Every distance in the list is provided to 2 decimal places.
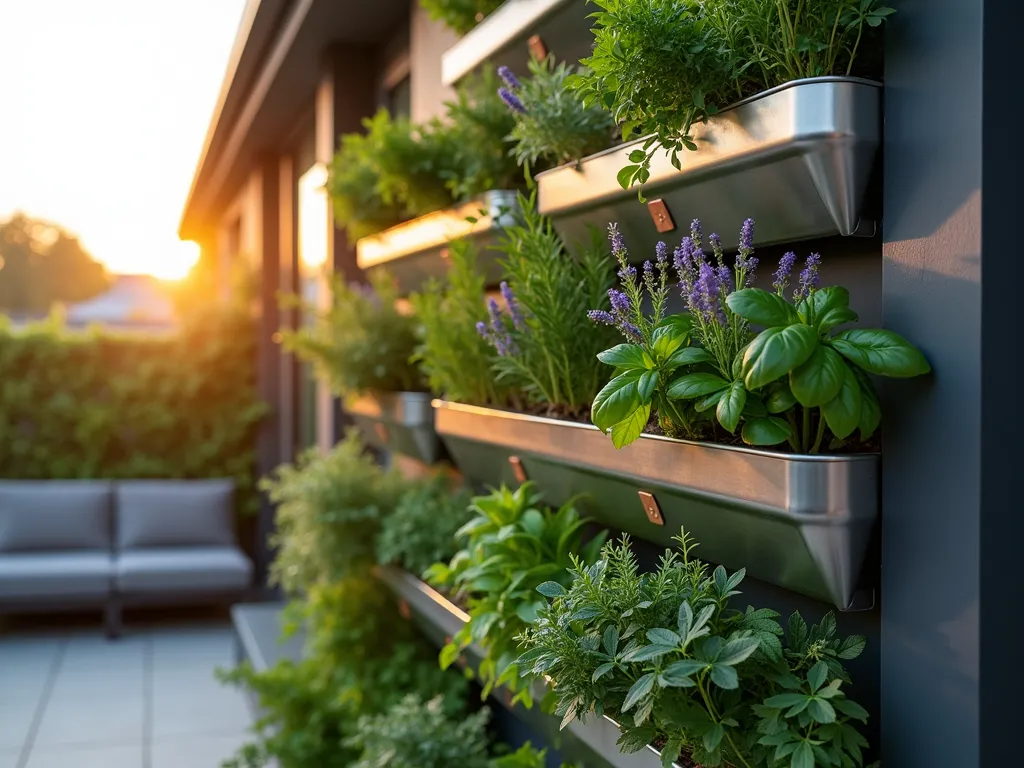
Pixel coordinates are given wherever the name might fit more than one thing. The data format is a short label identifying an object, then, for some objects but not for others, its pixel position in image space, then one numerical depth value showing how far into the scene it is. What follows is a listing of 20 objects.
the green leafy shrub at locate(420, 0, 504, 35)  2.42
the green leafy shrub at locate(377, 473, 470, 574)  2.60
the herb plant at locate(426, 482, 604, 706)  1.77
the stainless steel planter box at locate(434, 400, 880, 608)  1.17
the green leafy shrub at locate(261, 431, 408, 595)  3.03
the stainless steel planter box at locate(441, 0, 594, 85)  1.84
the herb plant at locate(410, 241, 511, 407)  2.18
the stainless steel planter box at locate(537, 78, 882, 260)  1.18
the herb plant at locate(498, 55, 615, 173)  1.79
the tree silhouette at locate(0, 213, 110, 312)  22.58
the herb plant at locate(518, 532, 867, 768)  1.18
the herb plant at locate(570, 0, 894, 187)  1.25
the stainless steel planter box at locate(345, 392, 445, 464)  2.83
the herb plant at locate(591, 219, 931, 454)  1.13
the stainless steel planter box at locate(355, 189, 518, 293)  2.17
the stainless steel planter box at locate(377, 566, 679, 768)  1.53
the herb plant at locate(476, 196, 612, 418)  1.78
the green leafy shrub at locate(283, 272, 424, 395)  3.04
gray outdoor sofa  5.65
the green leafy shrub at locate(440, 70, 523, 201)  2.27
